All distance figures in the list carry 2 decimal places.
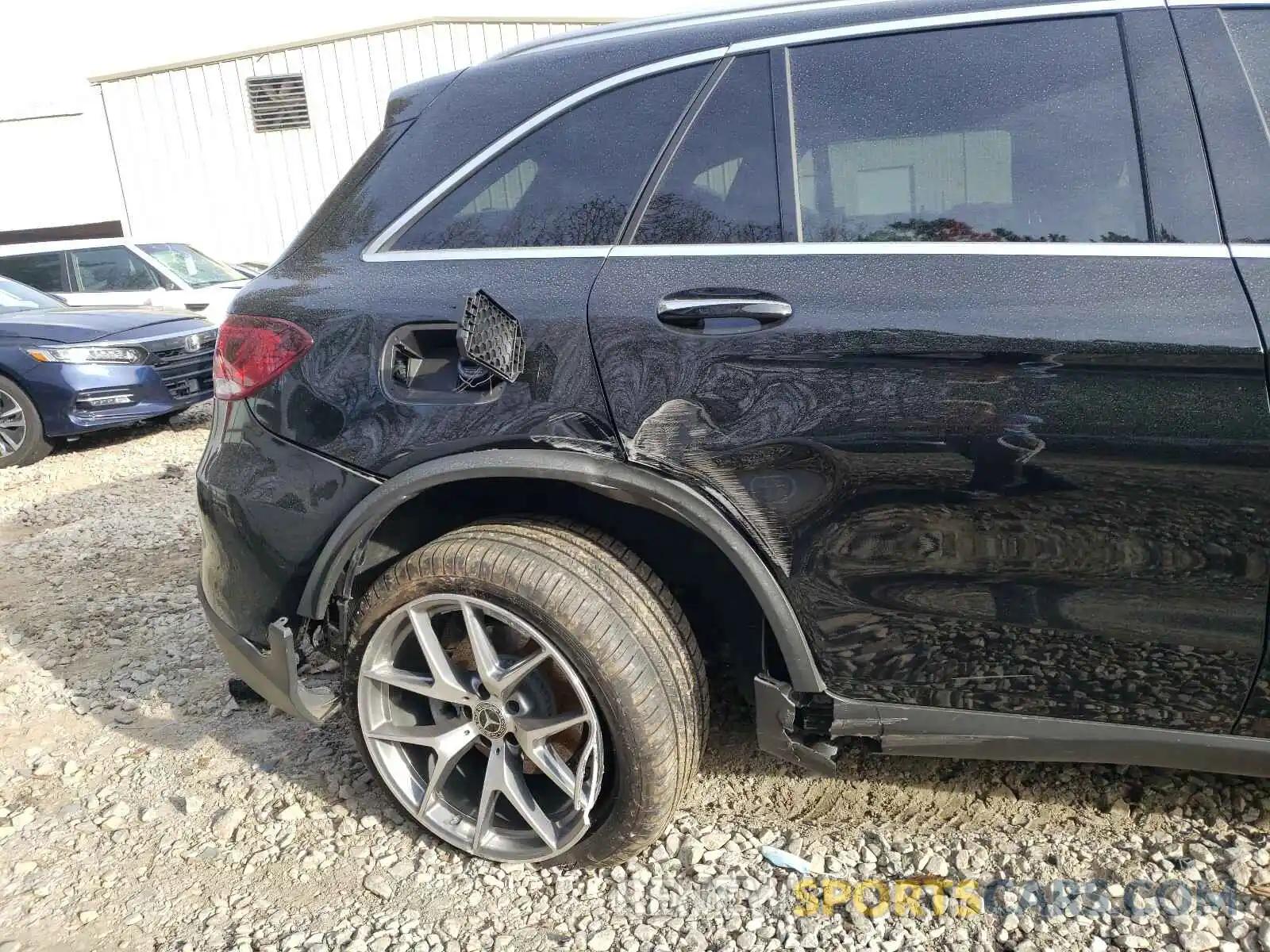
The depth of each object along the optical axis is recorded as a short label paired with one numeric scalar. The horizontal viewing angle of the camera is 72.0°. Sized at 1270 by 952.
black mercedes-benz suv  1.67
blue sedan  6.61
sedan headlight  6.61
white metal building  13.73
